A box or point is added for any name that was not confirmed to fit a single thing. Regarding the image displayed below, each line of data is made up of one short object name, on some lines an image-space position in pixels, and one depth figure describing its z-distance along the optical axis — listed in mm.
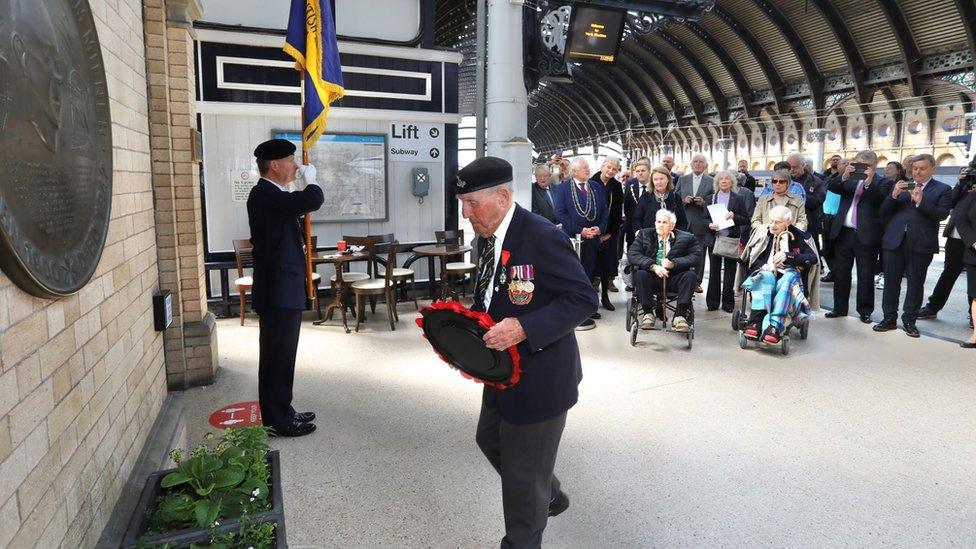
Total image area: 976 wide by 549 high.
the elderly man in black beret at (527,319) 1959
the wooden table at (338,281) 6102
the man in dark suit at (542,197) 6887
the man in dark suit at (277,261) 3225
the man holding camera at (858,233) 6195
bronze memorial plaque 1341
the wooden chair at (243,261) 6052
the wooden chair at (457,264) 7012
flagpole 3507
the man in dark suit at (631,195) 7113
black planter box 1919
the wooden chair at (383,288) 6070
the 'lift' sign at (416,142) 7391
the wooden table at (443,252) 6570
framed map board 7055
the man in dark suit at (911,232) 5668
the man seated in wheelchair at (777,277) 5312
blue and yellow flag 3914
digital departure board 6918
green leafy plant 2037
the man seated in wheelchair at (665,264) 5500
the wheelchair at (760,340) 5258
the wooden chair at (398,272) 6625
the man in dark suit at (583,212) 6547
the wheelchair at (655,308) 5469
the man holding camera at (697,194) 6926
